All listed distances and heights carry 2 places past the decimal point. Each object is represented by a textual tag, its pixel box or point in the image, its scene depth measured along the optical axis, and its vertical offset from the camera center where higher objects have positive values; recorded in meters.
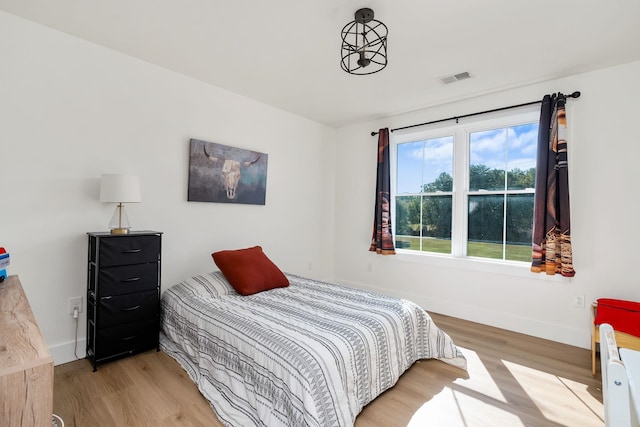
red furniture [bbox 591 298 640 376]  2.06 -0.67
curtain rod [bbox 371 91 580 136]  2.81 +1.19
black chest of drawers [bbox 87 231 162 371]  2.25 -0.61
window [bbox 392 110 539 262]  3.22 +0.40
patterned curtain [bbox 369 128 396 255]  3.99 +0.21
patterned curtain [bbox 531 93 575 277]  2.80 +0.26
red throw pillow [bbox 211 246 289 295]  2.75 -0.50
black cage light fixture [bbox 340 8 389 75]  2.01 +1.34
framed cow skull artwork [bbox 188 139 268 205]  3.10 +0.46
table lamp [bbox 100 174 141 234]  2.31 +0.18
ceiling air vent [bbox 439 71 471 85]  2.89 +1.38
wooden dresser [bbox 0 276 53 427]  0.65 -0.37
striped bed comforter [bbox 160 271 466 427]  1.61 -0.80
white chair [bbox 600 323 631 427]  0.80 -0.44
